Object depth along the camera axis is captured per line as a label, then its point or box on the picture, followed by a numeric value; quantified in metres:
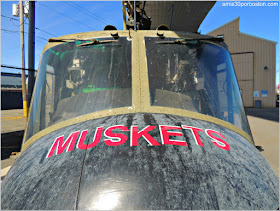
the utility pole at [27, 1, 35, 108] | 6.80
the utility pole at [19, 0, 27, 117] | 15.12
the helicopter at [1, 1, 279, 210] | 1.01
